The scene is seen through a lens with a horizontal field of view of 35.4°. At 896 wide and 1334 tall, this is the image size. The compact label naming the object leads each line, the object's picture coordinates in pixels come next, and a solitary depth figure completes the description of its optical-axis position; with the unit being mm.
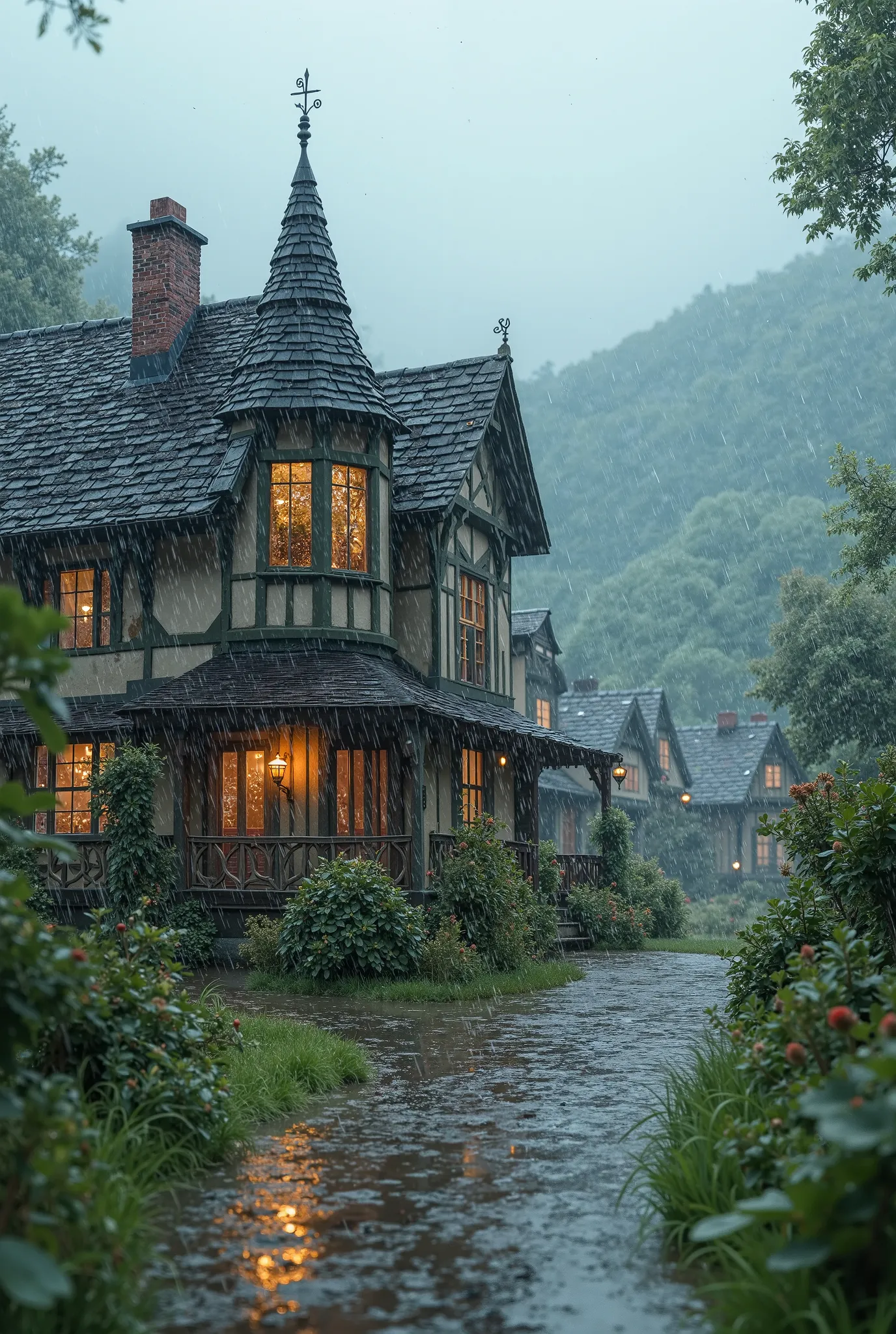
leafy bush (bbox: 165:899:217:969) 18703
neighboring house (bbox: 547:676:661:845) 49656
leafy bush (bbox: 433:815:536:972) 18141
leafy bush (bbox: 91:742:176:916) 18922
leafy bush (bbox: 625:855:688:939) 29062
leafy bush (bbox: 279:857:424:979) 16109
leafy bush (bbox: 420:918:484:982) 16422
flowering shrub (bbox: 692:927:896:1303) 3824
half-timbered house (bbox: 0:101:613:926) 19703
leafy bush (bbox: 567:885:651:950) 24875
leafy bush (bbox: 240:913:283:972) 17078
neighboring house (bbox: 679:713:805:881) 56844
